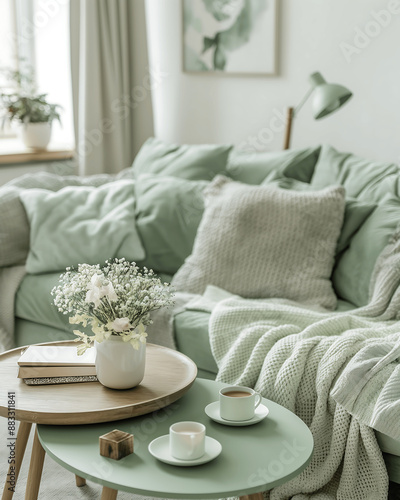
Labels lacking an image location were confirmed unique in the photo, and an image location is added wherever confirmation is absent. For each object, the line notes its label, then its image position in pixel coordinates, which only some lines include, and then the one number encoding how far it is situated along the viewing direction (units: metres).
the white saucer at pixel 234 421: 1.62
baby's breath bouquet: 1.66
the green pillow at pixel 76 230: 2.86
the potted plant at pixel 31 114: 3.90
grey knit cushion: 2.57
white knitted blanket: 1.82
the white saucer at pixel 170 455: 1.44
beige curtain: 3.76
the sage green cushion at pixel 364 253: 2.47
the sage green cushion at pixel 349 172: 2.69
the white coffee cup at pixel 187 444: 1.44
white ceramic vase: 1.69
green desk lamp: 2.70
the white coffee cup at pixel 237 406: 1.61
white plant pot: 3.91
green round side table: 1.38
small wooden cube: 1.46
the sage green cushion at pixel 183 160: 3.09
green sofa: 2.48
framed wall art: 3.43
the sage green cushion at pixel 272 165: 2.94
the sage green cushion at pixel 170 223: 2.89
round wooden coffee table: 1.61
